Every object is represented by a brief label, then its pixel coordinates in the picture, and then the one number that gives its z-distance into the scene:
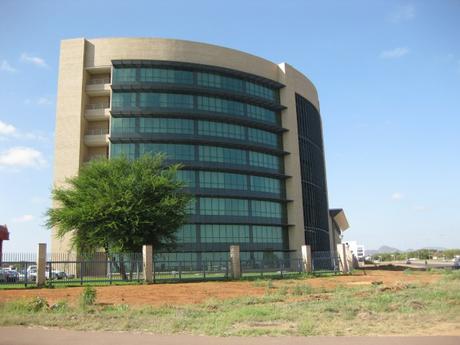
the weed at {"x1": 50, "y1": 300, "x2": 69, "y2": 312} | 17.98
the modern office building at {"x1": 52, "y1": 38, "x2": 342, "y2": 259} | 57.75
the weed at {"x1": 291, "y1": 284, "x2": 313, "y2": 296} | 25.59
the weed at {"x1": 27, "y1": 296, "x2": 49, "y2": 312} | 17.85
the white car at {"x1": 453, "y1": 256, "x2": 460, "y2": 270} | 63.47
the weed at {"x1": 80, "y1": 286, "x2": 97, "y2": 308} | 19.33
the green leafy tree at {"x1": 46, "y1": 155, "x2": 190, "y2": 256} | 38.84
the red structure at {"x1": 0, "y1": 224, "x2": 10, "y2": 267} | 57.58
